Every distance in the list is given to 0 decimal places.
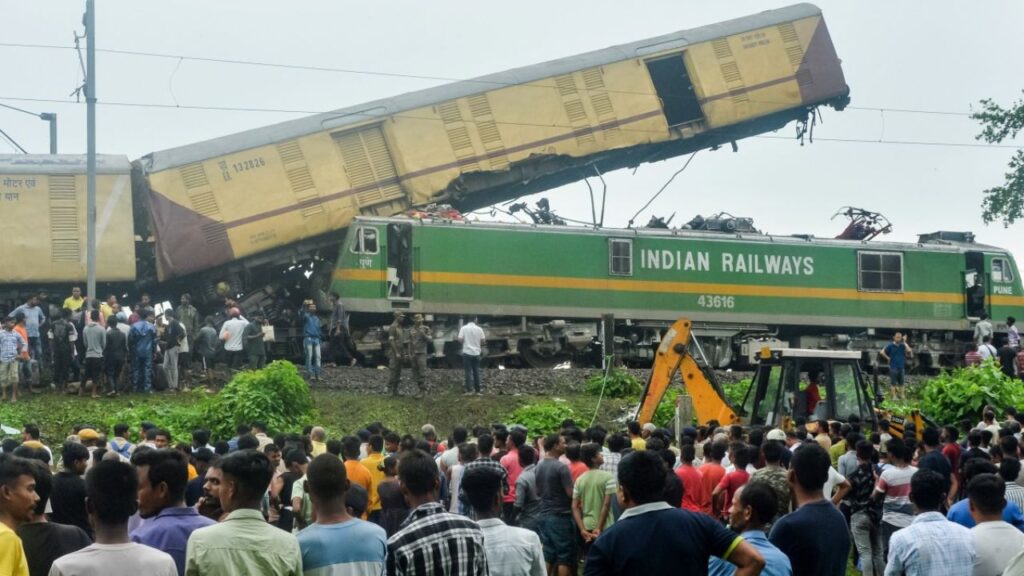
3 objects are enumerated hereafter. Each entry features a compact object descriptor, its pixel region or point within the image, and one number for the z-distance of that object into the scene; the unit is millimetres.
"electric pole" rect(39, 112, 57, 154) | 32856
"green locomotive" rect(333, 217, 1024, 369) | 25391
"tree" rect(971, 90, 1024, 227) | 35531
